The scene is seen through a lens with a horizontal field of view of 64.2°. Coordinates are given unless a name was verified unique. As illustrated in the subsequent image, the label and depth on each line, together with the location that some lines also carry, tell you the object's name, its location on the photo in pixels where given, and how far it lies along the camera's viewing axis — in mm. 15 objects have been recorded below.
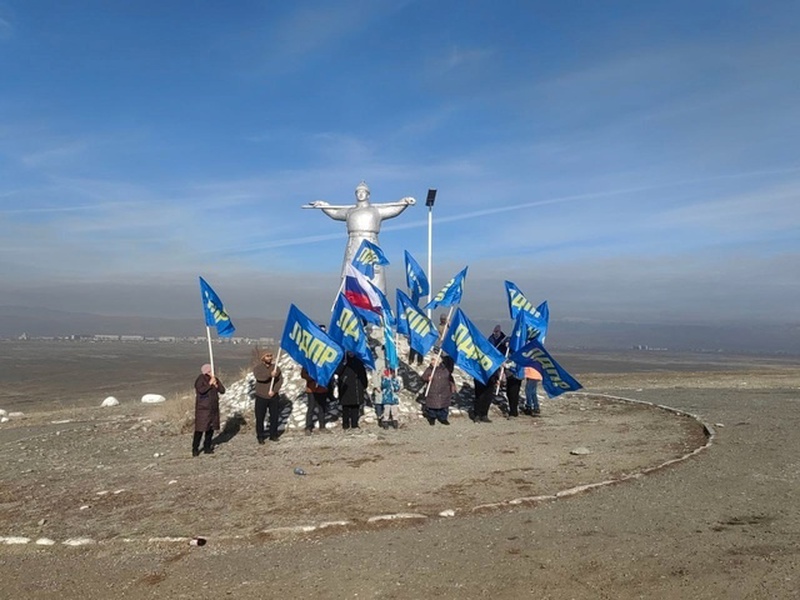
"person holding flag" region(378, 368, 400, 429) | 14297
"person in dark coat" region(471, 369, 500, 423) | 15047
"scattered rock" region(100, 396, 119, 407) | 24578
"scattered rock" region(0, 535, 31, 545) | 7535
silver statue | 19688
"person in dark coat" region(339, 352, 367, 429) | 13992
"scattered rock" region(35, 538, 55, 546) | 7477
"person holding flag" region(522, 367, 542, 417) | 15741
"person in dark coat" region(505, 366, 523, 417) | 15625
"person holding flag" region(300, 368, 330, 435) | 14031
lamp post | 21202
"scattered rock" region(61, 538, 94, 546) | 7418
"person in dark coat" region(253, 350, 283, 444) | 13180
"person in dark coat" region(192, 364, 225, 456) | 12234
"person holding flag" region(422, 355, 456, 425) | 14812
